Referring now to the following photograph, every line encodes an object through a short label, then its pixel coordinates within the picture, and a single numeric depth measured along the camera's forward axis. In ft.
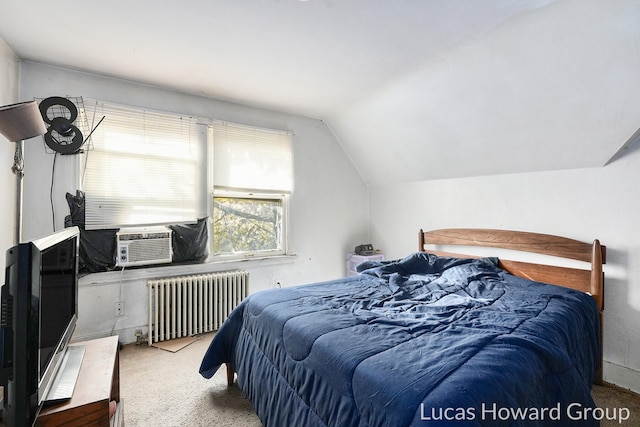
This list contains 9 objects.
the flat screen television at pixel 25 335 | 2.77
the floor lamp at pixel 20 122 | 4.44
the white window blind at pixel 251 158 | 10.91
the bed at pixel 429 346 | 3.53
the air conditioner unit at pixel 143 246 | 9.12
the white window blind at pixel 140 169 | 9.00
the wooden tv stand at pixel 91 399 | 3.39
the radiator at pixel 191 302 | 9.51
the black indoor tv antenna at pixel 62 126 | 8.34
